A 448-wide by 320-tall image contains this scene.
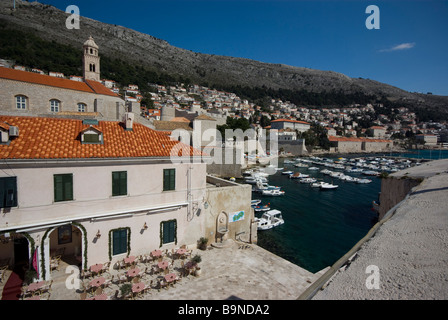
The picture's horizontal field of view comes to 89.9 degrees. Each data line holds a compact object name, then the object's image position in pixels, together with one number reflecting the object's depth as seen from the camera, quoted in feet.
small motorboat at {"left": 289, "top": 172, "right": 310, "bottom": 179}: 128.61
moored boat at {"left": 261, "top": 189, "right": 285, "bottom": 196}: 94.12
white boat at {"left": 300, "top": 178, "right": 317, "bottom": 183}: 117.91
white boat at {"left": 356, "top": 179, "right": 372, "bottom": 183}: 121.39
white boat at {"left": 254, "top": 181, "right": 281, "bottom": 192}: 98.60
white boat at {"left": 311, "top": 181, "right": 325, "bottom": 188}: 108.78
